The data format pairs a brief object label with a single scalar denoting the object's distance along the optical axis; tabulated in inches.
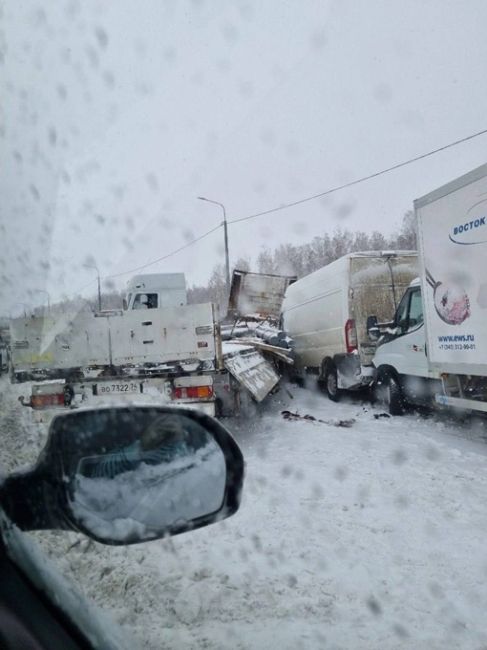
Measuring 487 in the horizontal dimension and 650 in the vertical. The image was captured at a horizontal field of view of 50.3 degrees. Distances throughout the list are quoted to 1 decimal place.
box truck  247.9
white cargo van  407.2
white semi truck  219.3
